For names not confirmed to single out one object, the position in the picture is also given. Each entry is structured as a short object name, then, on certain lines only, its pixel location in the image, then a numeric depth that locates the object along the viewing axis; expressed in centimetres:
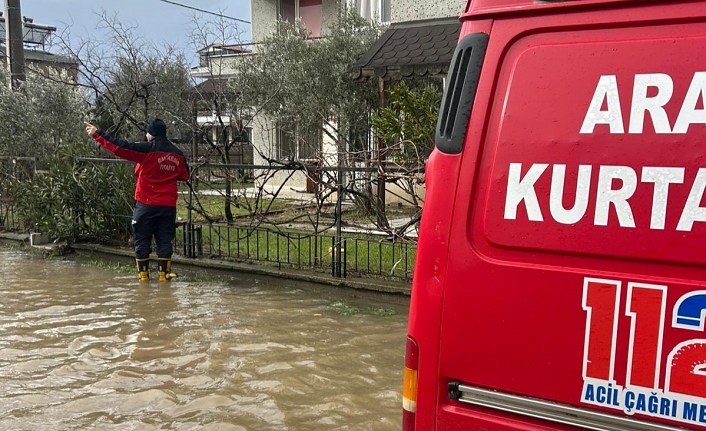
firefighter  711
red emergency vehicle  172
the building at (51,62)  1058
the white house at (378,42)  1034
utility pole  1214
